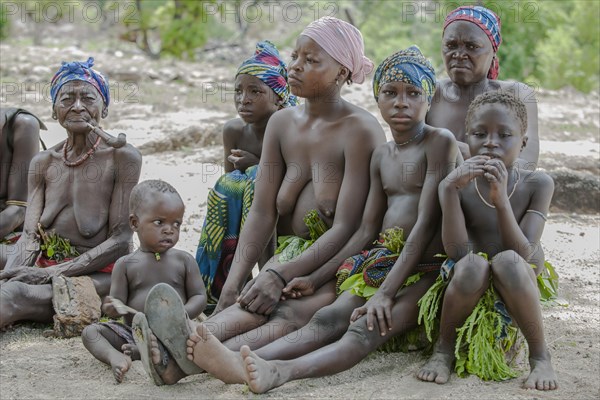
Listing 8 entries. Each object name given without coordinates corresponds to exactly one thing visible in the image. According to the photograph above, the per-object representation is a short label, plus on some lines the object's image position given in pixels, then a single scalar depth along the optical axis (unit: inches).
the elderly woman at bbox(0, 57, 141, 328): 342.3
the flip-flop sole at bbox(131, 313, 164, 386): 250.4
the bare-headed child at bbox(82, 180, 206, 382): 301.3
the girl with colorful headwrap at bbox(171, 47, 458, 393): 274.7
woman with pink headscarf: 295.9
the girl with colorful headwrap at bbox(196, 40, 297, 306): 352.2
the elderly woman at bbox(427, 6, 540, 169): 352.8
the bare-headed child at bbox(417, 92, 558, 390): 261.1
